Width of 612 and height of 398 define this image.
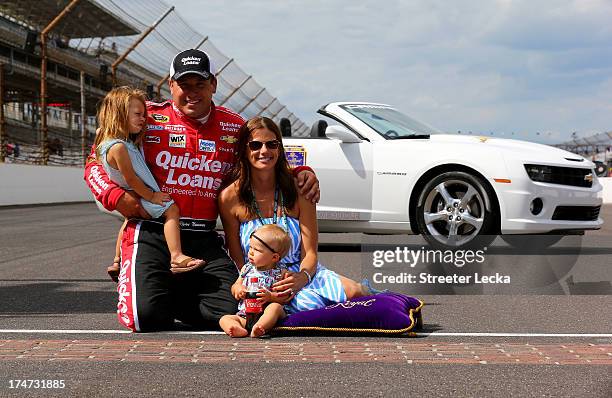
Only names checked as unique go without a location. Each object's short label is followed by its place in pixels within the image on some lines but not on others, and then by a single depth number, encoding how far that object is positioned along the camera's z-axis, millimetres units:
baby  4191
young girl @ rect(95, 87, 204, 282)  4379
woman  4512
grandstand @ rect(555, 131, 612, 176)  29156
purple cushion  4246
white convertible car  7484
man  4473
